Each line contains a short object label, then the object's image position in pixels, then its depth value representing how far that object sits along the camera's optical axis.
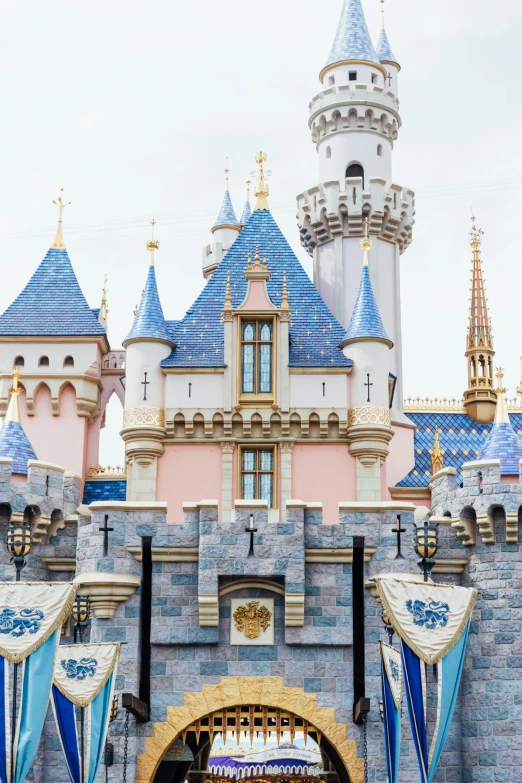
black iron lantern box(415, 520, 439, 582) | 20.02
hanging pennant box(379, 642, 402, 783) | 20.02
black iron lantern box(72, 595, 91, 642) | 21.14
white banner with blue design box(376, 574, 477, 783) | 19.50
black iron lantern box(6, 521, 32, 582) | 19.44
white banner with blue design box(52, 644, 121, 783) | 19.69
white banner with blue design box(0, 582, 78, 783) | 19.00
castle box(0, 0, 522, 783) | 21.11
